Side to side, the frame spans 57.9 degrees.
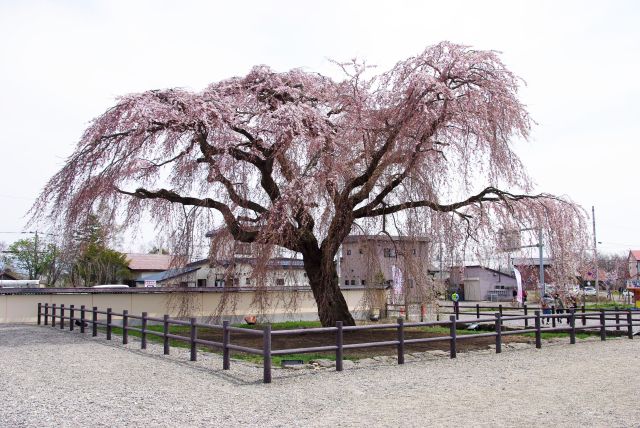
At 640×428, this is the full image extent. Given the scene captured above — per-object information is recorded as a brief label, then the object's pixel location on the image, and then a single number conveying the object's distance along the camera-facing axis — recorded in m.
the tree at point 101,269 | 40.81
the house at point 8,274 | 55.72
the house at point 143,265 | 47.00
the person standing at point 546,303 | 19.33
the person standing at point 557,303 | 20.00
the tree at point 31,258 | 49.82
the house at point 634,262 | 65.31
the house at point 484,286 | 52.06
